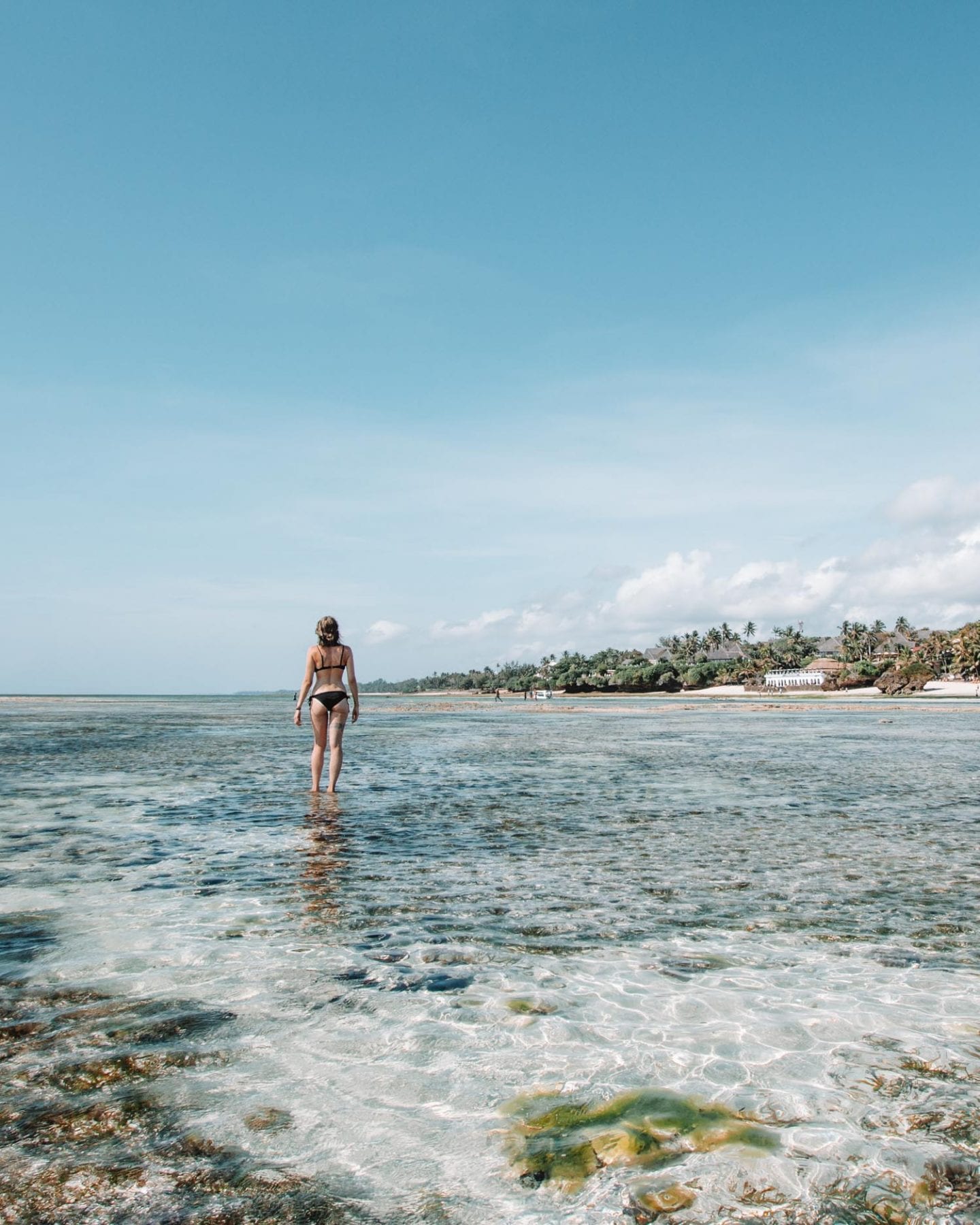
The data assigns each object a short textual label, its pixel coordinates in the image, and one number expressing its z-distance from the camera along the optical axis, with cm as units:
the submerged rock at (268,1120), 363
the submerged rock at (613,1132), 337
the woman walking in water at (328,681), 1442
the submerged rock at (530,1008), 495
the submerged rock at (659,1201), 304
